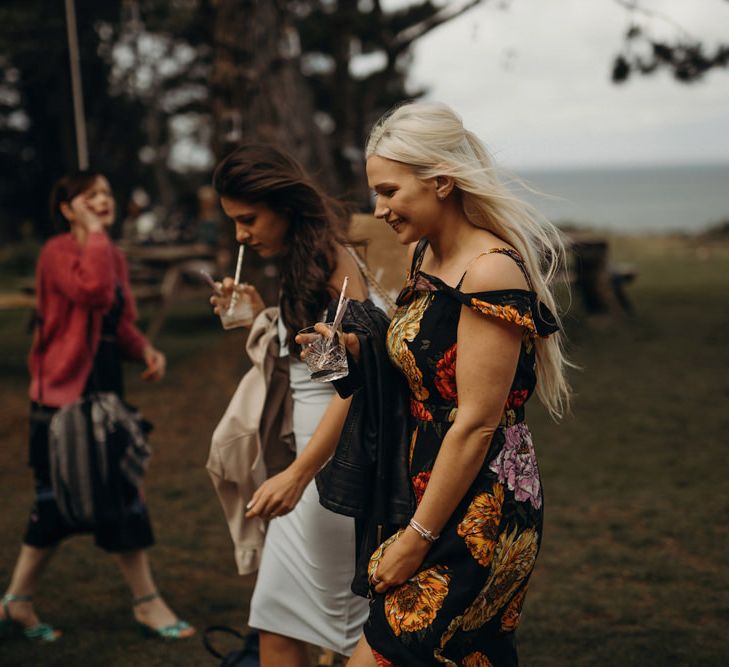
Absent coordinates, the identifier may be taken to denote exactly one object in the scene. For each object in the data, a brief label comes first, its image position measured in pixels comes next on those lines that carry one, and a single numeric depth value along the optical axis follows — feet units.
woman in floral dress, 7.35
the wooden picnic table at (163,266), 40.22
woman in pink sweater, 13.52
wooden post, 22.70
